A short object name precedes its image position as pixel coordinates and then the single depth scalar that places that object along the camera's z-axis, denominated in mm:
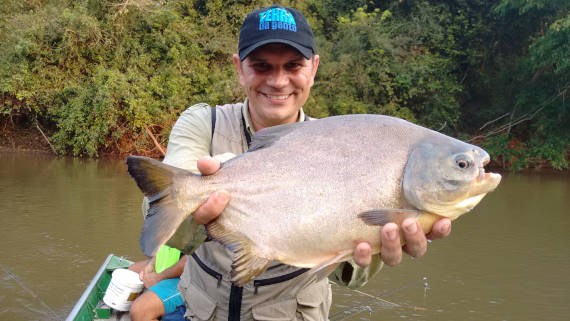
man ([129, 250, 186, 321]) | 4088
